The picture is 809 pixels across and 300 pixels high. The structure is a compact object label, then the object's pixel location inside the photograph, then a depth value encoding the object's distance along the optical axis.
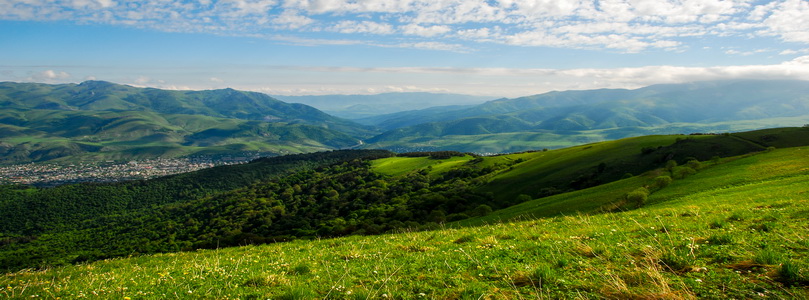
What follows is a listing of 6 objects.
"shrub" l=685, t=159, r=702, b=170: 45.97
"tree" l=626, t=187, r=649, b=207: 30.95
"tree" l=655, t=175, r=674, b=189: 38.83
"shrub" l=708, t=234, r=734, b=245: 10.79
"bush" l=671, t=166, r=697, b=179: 42.56
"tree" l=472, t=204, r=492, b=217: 51.88
